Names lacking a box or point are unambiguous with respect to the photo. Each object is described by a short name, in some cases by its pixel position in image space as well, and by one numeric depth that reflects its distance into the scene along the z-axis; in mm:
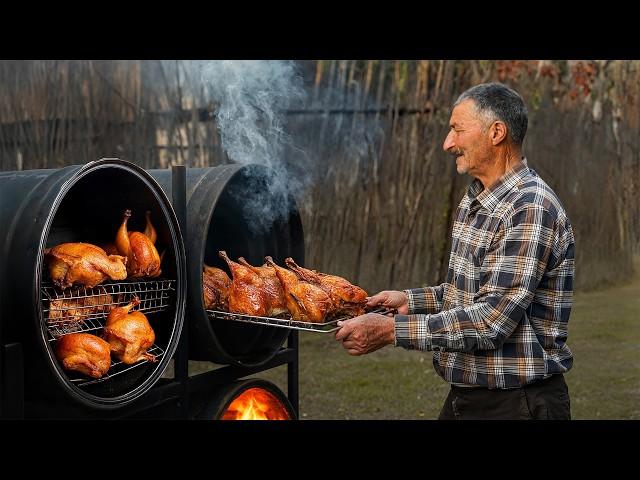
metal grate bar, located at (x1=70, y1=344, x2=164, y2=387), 2797
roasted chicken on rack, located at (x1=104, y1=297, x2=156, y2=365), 2938
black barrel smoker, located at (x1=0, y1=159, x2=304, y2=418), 2551
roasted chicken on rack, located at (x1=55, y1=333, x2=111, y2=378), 2725
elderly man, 2934
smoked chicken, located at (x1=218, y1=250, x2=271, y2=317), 3428
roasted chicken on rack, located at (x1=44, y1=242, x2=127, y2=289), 2844
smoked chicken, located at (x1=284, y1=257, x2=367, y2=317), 3415
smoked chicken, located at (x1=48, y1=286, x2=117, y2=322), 2842
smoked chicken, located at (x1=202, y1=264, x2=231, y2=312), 3516
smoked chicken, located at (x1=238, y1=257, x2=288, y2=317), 3512
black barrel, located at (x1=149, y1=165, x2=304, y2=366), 3350
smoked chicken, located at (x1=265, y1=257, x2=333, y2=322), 3285
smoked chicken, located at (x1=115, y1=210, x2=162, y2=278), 3133
